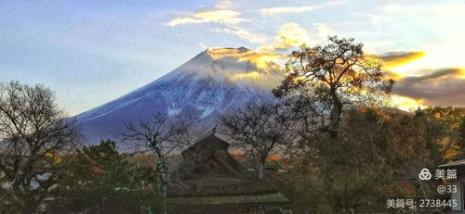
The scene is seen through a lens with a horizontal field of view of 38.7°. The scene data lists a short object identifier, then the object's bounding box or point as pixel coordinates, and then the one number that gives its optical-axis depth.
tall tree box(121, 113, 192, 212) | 42.75
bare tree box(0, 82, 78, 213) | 44.44
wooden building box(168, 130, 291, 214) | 43.66
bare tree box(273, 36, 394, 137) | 45.72
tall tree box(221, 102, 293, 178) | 61.72
